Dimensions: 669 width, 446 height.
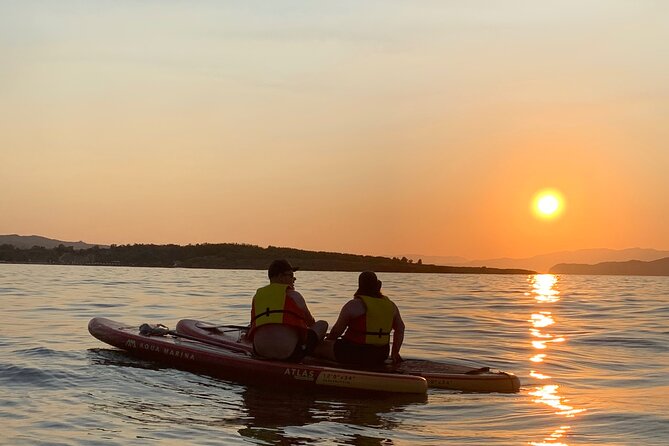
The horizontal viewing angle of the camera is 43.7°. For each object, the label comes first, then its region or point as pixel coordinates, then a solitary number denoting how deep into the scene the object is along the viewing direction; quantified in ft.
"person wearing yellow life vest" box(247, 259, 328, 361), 37.19
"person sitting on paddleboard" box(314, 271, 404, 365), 37.37
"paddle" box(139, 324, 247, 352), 46.60
